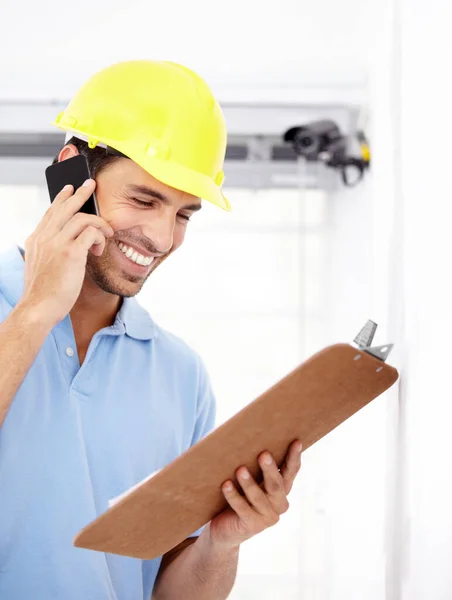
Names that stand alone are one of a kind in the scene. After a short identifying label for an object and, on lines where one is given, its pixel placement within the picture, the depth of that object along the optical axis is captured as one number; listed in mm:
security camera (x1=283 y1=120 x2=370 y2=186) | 2515
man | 1789
